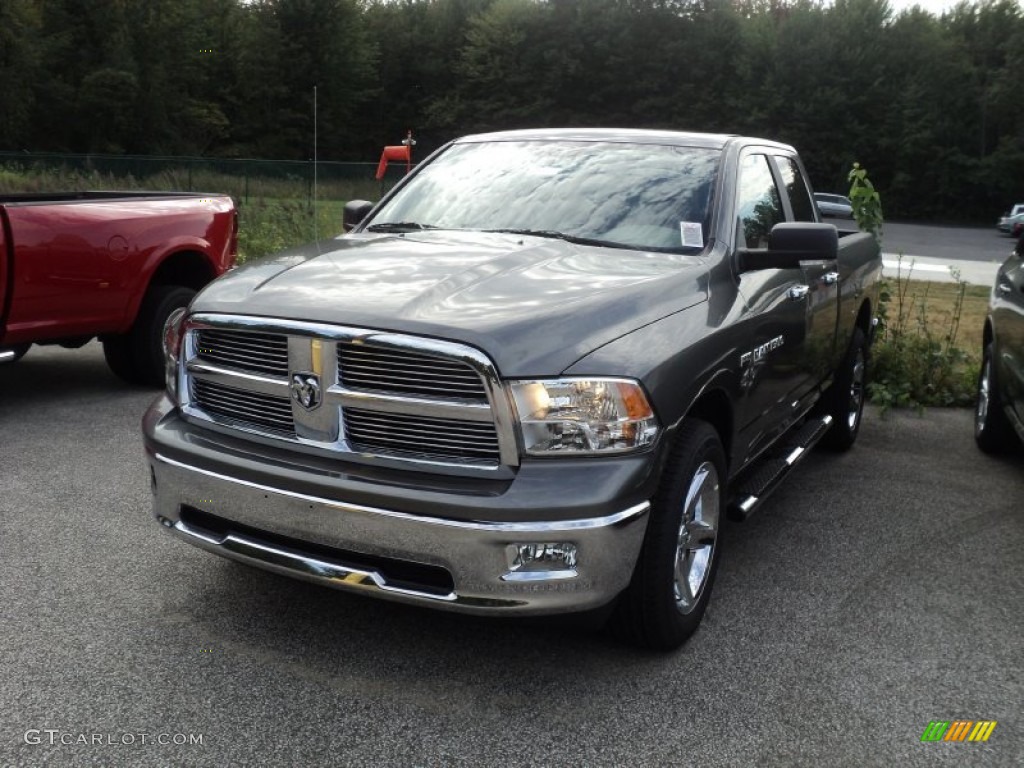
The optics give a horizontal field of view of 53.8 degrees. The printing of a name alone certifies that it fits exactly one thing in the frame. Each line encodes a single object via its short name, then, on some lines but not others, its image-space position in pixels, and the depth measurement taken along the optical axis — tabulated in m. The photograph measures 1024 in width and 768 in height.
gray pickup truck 2.91
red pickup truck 6.11
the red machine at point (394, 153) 14.27
